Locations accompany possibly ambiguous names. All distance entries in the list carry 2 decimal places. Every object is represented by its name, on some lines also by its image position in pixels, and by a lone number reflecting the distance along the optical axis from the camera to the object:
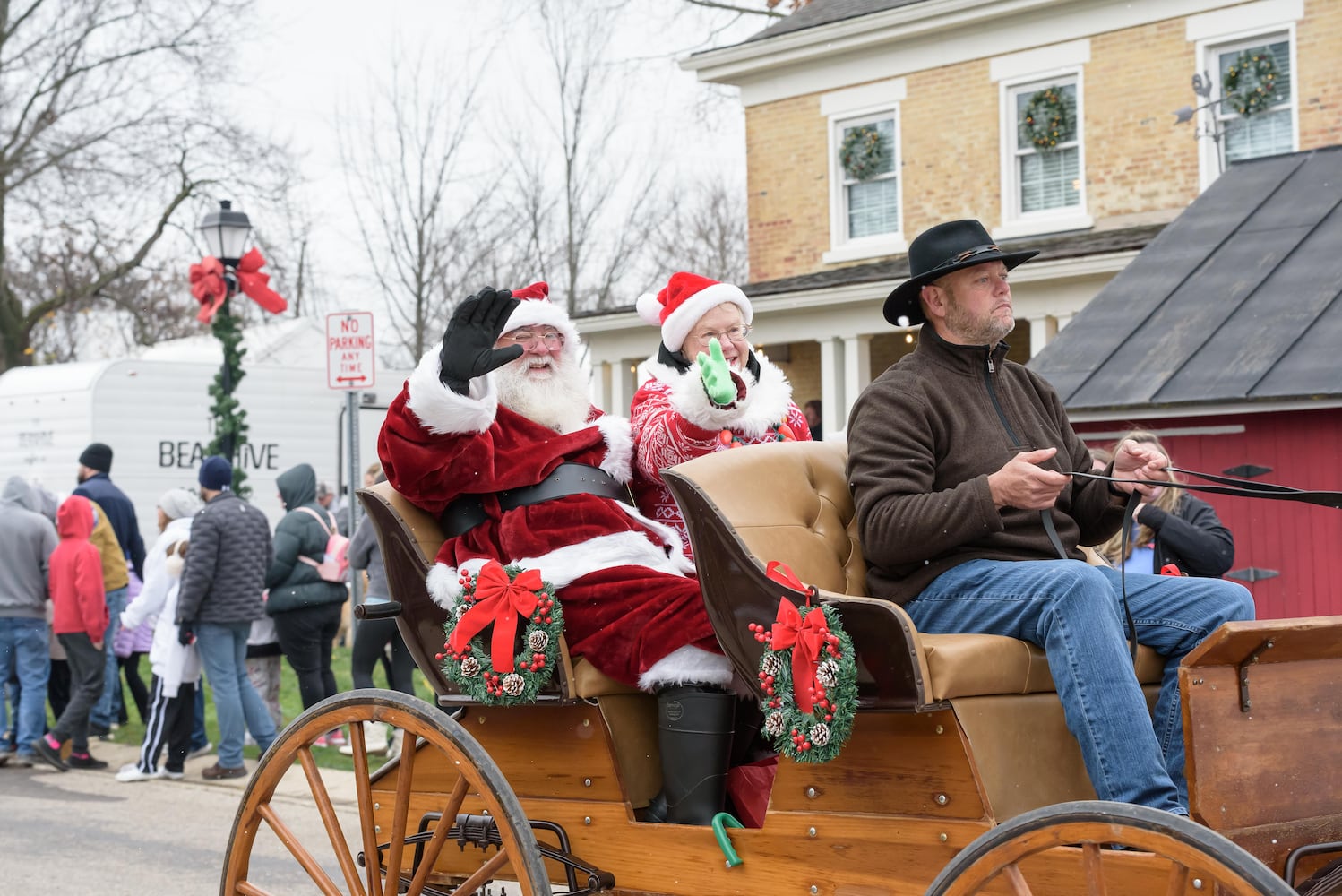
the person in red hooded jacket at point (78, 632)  9.63
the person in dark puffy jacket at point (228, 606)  8.88
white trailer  16.58
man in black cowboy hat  3.21
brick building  15.56
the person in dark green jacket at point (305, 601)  9.20
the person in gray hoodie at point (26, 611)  9.77
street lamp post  12.08
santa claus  3.89
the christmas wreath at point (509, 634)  3.86
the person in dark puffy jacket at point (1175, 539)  6.45
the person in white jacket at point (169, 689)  9.05
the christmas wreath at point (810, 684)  3.27
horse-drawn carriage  2.90
